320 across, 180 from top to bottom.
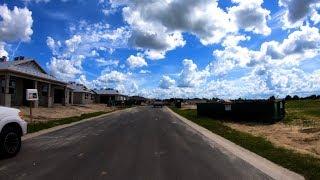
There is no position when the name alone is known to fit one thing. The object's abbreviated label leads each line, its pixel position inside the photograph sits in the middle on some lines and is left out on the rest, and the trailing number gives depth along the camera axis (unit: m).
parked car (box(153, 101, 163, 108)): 48.40
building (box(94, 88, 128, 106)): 61.15
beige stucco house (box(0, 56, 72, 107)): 18.72
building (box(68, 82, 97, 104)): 43.56
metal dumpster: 15.83
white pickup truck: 5.84
